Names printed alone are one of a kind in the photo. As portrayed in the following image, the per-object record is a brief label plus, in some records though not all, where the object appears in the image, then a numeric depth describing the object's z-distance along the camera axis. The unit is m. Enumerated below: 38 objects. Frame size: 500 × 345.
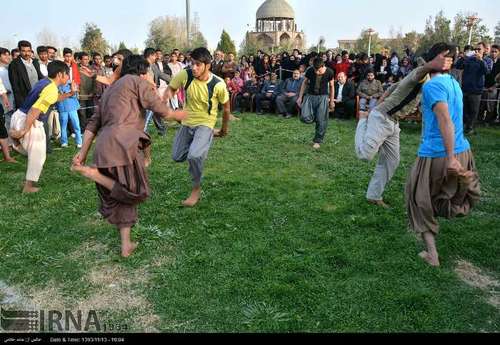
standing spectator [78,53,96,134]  11.02
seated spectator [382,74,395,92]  13.12
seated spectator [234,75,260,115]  14.89
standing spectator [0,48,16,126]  8.72
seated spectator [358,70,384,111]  11.73
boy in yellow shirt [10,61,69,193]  5.71
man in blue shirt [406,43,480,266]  3.79
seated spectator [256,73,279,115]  14.34
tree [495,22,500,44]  31.22
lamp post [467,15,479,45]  23.03
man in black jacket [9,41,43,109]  8.46
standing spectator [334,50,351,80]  14.77
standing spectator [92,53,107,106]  11.36
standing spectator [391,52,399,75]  14.80
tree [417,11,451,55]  29.69
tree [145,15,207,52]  41.28
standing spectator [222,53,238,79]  14.28
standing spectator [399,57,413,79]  14.48
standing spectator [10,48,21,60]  10.76
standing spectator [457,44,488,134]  10.71
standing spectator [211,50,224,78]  14.12
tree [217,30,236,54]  48.48
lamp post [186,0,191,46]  18.56
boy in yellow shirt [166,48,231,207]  5.48
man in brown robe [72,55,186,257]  4.05
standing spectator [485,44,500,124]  11.51
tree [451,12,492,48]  27.69
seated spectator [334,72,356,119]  13.04
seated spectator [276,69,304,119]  13.61
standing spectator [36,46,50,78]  9.01
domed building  73.62
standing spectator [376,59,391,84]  14.43
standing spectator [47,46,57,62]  9.87
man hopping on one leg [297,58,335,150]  9.14
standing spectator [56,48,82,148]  9.01
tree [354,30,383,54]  41.50
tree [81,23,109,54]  37.69
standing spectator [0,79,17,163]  7.63
